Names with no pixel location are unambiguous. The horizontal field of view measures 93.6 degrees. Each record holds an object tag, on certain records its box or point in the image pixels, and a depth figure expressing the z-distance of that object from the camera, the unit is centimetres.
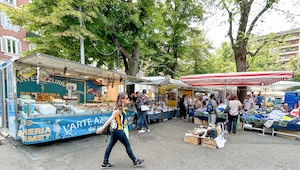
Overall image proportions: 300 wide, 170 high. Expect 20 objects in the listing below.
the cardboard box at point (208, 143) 454
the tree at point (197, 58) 1552
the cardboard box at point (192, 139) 487
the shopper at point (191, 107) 898
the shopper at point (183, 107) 952
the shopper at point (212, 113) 642
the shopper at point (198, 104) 875
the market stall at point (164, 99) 808
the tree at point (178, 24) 1237
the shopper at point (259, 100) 1305
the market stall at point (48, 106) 391
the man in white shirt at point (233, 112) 596
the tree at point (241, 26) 869
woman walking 301
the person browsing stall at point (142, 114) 632
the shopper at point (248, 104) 832
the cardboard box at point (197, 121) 827
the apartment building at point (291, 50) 4978
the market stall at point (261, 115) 576
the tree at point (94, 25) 600
